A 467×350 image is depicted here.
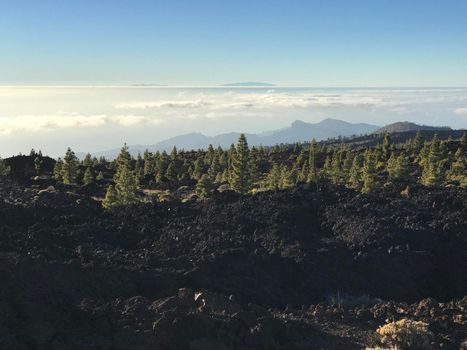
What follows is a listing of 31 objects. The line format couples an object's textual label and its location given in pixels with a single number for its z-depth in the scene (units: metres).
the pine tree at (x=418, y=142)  92.41
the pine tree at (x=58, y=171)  68.25
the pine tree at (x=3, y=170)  63.76
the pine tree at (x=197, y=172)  70.41
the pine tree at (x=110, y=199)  44.15
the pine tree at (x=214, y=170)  71.62
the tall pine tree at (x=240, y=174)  54.81
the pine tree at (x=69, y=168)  65.94
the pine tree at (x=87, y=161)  92.89
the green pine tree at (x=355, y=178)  57.39
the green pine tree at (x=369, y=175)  51.90
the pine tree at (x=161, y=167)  71.39
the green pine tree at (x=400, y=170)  60.28
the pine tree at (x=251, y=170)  58.67
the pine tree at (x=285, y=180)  55.26
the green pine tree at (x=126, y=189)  46.41
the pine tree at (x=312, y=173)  59.54
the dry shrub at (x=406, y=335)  13.08
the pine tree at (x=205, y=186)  53.44
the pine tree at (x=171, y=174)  73.94
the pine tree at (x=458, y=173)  53.27
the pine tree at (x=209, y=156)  95.59
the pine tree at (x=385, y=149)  84.61
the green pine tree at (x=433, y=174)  54.31
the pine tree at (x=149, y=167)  79.12
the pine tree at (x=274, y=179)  58.49
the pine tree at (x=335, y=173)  64.44
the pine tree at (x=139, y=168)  73.57
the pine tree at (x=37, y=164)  75.81
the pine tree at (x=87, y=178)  65.62
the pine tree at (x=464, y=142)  81.56
